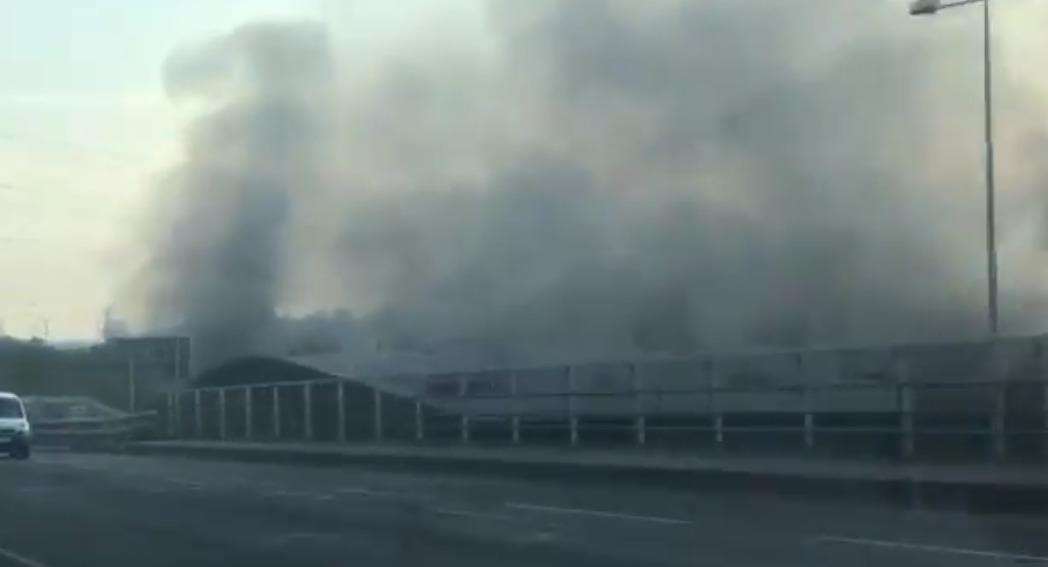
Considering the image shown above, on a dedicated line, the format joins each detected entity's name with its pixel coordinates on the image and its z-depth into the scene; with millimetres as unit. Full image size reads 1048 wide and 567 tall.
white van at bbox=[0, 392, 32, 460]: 44031
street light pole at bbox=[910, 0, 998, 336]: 31156
